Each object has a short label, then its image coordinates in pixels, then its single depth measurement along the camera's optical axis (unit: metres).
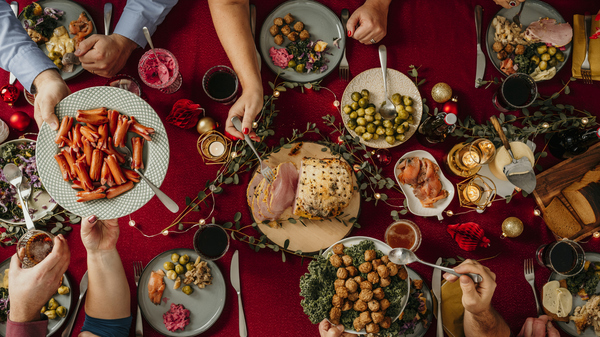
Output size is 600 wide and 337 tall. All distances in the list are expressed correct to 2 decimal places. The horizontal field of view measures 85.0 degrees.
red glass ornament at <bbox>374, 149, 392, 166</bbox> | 2.31
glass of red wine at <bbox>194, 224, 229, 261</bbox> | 2.13
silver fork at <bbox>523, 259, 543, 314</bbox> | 2.26
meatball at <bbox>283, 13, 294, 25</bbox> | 2.33
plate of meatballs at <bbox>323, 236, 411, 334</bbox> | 1.73
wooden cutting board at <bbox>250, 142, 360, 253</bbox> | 2.21
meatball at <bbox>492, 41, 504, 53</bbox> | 2.34
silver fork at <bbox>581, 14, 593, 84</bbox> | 2.36
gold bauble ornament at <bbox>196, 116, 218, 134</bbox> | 2.32
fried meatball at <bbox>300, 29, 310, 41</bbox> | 2.34
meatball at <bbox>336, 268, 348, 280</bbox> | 1.79
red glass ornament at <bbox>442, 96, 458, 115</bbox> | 2.32
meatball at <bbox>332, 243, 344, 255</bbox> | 1.93
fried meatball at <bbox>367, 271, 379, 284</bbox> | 1.74
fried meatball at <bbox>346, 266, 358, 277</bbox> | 1.81
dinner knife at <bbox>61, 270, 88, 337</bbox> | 2.15
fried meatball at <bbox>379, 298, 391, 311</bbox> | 1.74
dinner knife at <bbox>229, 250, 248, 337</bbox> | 2.22
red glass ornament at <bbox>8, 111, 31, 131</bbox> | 2.26
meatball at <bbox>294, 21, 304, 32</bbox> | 2.35
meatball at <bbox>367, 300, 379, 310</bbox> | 1.72
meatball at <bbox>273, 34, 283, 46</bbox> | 2.33
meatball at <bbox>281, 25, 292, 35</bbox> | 2.35
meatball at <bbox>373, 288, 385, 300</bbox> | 1.73
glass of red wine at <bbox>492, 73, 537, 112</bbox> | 2.27
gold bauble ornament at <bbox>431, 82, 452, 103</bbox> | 2.36
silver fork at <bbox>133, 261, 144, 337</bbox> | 2.17
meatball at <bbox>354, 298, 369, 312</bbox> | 1.73
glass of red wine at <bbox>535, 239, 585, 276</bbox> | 2.06
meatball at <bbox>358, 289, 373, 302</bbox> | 1.72
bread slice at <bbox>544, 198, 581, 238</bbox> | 2.25
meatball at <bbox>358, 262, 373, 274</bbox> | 1.77
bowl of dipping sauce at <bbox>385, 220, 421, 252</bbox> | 2.22
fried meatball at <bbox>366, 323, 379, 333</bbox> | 1.73
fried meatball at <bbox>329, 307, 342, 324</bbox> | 1.74
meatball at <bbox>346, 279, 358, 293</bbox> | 1.73
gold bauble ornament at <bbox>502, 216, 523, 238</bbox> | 2.26
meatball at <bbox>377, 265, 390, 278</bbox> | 1.74
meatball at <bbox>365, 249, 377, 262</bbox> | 1.80
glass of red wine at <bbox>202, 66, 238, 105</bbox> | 2.34
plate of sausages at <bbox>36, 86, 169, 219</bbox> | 1.76
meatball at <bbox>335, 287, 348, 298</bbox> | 1.72
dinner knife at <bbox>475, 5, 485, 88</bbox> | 2.41
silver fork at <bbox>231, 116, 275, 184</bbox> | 2.08
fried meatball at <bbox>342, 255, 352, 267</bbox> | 1.84
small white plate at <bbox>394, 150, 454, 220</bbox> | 2.22
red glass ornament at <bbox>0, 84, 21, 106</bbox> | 2.30
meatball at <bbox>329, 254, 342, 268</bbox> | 1.84
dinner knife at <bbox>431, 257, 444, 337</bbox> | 2.17
